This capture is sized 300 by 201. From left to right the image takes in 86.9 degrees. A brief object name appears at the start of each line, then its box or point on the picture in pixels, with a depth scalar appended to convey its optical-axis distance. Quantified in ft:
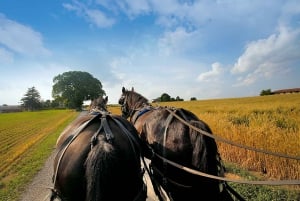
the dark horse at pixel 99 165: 5.16
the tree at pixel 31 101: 251.68
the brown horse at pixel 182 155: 6.85
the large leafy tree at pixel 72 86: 145.25
